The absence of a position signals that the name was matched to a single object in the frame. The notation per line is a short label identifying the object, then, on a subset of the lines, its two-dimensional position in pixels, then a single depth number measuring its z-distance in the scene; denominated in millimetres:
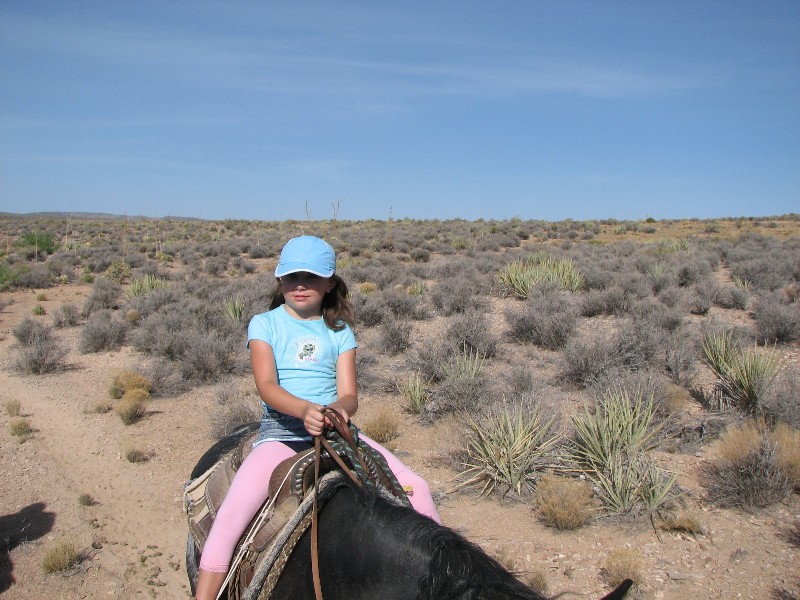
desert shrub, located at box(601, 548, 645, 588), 3928
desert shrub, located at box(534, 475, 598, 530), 4637
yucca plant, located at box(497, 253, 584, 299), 13258
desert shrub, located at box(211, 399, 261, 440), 6715
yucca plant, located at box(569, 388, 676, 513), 4793
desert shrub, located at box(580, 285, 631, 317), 11473
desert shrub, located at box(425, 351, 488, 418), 7094
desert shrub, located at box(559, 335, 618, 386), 7719
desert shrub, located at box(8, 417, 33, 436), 6758
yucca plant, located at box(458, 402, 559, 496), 5340
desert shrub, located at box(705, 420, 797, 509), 4723
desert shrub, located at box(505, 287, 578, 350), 9547
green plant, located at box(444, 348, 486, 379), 7477
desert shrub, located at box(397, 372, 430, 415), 7320
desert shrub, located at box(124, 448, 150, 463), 6246
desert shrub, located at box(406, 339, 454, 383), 8188
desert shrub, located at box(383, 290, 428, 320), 12047
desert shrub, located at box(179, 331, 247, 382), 8844
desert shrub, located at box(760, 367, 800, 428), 5785
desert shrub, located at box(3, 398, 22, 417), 7273
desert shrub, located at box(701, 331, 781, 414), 6406
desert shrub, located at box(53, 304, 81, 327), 12523
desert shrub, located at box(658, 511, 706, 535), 4477
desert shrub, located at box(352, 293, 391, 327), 11695
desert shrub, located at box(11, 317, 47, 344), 10562
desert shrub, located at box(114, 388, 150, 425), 7203
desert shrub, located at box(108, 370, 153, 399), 8062
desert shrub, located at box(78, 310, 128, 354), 10508
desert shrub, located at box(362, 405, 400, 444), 6656
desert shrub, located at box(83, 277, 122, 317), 13688
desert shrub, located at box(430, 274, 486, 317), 12336
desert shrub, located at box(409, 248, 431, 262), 23312
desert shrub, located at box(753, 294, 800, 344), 9133
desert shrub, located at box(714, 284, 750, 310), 11719
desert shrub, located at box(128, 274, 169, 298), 14883
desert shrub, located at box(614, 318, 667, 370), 7984
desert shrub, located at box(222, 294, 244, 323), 11781
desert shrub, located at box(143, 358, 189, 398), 8273
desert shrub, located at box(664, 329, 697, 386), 7708
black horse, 1560
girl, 2486
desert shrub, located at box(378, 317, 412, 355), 10016
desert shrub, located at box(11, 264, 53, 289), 18281
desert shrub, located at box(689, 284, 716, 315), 11555
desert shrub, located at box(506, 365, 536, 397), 7418
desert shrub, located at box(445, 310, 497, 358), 9172
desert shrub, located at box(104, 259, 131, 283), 18969
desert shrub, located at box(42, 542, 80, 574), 4258
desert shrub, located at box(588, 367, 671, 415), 6352
